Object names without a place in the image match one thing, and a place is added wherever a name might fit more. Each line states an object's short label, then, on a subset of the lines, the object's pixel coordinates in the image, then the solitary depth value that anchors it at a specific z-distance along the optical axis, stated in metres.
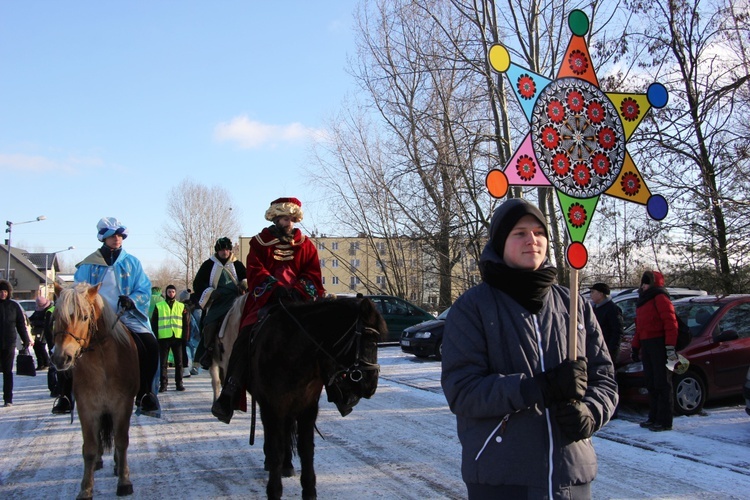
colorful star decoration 3.14
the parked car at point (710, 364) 8.93
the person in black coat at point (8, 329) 10.82
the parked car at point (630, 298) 12.09
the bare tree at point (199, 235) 60.97
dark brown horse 4.98
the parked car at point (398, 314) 22.30
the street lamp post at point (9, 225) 39.02
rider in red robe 6.01
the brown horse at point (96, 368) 5.33
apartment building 28.98
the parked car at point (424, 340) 16.86
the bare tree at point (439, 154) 20.19
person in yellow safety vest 13.30
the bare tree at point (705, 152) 15.41
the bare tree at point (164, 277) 82.97
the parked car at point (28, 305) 34.22
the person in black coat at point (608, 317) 9.00
